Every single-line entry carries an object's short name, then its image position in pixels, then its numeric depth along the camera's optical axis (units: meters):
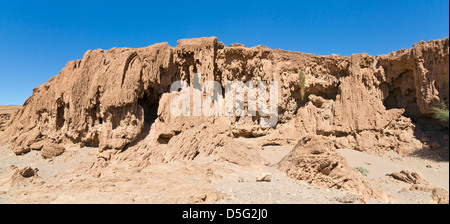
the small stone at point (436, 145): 15.44
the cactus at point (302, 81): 19.61
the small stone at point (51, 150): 13.19
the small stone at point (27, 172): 9.51
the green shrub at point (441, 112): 15.13
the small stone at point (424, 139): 16.30
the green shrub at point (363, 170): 12.89
